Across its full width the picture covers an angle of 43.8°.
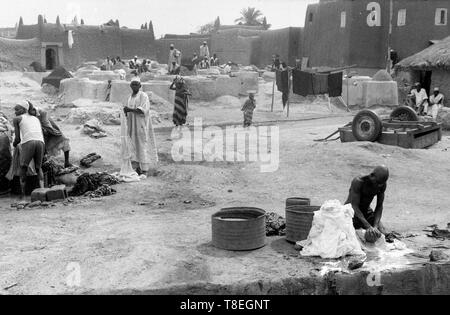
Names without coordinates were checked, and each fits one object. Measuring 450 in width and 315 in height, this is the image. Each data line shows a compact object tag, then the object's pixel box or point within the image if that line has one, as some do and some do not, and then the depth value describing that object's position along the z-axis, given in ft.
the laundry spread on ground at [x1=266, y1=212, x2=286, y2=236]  18.12
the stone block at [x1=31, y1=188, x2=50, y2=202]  23.76
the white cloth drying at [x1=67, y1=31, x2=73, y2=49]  109.50
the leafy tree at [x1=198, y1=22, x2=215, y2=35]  205.81
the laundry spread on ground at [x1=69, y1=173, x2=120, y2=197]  24.90
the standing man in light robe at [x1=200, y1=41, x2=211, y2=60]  95.40
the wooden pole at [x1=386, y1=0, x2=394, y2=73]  82.12
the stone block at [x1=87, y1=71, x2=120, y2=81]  66.80
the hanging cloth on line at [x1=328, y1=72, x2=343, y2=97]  60.75
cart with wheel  34.86
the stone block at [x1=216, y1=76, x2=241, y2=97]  64.23
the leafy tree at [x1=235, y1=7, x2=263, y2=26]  173.27
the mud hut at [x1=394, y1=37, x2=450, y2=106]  57.88
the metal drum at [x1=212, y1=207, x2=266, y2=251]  16.07
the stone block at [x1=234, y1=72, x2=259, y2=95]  68.44
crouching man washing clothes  16.22
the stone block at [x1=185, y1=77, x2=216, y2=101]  62.90
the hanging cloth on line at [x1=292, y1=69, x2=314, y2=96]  59.31
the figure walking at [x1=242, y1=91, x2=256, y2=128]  45.93
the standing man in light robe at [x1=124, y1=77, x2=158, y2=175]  27.27
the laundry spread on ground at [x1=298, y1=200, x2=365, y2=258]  15.53
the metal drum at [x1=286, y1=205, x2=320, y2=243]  16.58
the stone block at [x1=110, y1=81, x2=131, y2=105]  52.65
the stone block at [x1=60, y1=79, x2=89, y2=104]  58.65
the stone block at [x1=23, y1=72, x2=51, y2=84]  85.40
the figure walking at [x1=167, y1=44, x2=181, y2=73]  74.38
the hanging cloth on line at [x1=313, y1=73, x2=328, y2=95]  59.57
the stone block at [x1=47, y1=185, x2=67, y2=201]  23.86
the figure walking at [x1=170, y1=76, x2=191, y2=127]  43.50
